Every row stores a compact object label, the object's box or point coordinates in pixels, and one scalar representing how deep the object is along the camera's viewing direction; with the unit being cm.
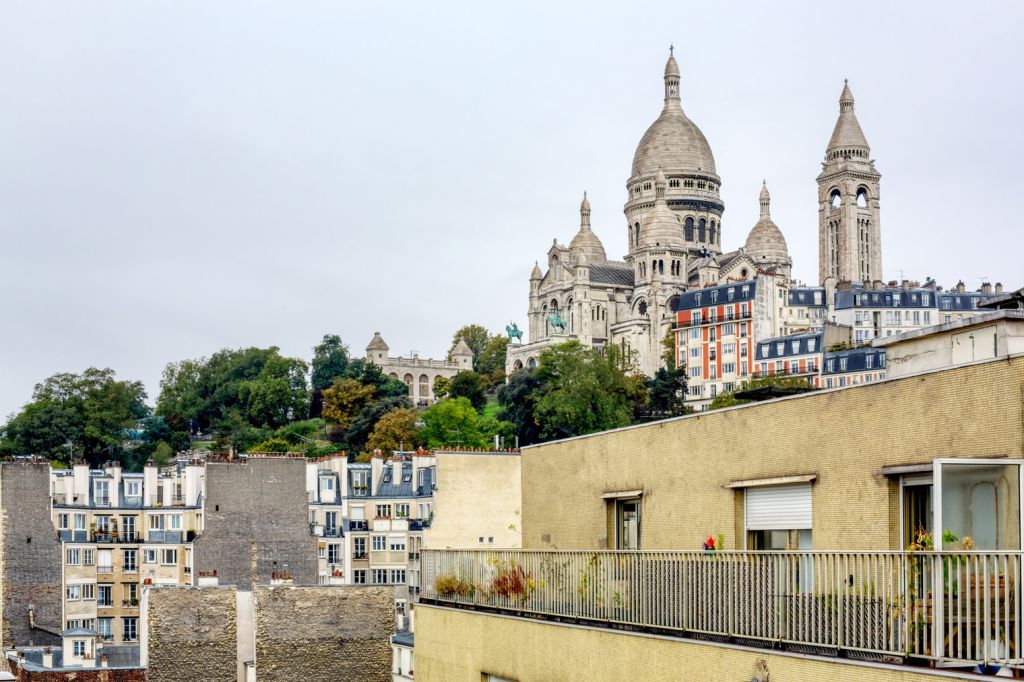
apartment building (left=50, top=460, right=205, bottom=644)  7800
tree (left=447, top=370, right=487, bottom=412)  18812
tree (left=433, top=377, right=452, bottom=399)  19462
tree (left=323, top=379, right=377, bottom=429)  16888
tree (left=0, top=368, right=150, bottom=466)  15075
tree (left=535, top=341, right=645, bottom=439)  14550
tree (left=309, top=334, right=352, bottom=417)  18625
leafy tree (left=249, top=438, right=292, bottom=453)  15312
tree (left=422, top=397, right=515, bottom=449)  13825
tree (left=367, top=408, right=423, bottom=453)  14050
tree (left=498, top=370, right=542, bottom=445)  15250
